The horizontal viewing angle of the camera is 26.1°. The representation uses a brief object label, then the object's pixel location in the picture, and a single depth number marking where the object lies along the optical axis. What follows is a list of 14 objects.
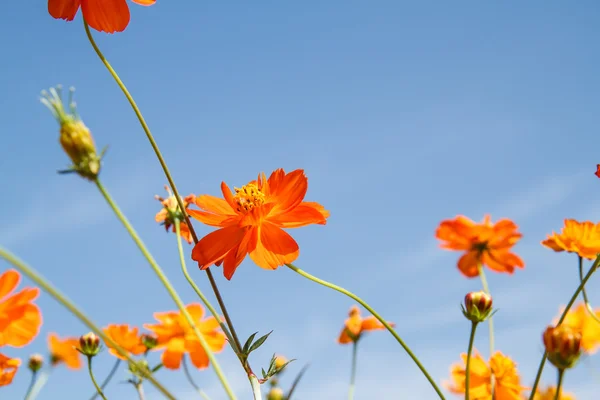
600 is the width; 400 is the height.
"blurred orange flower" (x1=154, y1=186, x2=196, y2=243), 0.59
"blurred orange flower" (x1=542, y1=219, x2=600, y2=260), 0.59
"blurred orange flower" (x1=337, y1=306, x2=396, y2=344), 0.84
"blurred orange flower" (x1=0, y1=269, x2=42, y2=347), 0.57
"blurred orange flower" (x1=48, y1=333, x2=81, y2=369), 0.89
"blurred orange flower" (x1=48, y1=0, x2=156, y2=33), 0.52
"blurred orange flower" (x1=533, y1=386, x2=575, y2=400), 0.73
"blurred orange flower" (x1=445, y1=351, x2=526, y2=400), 0.64
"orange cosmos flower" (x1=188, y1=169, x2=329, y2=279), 0.53
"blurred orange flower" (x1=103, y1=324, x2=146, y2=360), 0.70
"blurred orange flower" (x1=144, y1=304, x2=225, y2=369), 0.70
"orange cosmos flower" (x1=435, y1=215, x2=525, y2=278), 0.79
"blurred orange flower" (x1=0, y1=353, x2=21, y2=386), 0.57
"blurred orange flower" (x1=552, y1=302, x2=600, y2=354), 0.71
